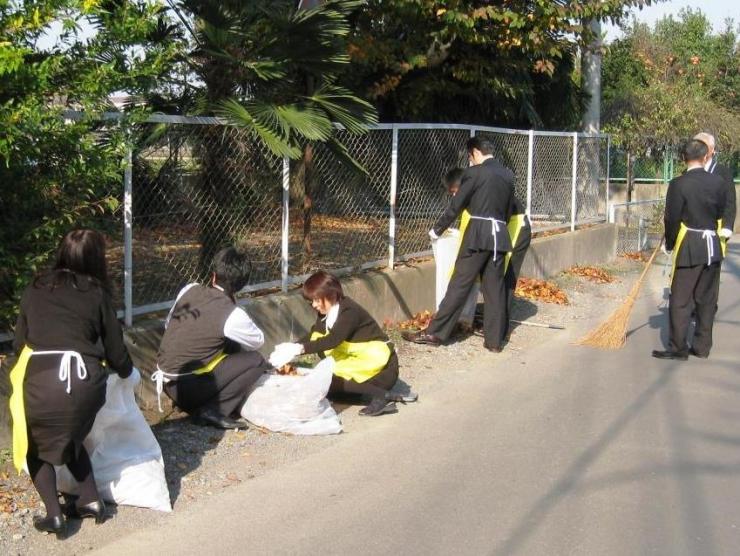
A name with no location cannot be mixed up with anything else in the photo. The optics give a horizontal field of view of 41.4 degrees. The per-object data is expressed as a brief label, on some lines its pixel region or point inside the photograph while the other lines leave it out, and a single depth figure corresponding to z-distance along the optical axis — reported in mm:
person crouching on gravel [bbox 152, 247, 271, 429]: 6070
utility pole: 17391
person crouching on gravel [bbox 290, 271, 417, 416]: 6727
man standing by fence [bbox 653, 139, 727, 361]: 8891
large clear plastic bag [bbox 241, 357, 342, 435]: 6281
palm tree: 7312
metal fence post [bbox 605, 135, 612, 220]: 15981
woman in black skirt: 4512
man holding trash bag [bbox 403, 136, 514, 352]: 8992
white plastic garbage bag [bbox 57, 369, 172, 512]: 4965
